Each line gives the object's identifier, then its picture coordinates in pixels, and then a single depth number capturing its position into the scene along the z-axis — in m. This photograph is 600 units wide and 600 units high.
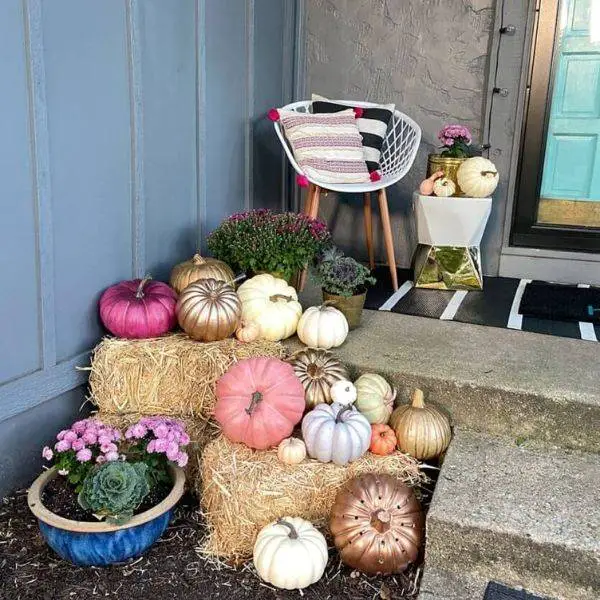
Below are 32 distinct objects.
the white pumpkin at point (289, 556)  1.69
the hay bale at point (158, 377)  2.17
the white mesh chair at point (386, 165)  3.09
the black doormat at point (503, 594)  1.65
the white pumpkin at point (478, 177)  3.14
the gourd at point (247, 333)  2.30
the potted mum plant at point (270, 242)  2.61
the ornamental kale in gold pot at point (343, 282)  2.49
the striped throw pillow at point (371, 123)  3.36
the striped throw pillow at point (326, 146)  3.15
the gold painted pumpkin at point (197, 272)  2.51
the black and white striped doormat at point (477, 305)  2.69
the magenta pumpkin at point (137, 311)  2.23
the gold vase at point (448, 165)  3.26
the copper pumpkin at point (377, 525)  1.76
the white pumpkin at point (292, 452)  1.92
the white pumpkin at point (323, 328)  2.33
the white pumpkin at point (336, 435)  1.90
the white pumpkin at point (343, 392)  2.06
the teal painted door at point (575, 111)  3.43
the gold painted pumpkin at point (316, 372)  2.13
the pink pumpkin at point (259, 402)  1.96
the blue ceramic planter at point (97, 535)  1.70
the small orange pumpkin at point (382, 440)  2.04
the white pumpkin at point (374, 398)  2.12
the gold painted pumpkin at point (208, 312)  2.22
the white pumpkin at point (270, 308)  2.39
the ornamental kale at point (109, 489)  1.71
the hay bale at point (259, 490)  1.86
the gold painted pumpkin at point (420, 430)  2.07
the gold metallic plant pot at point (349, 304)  2.50
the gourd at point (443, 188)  3.20
